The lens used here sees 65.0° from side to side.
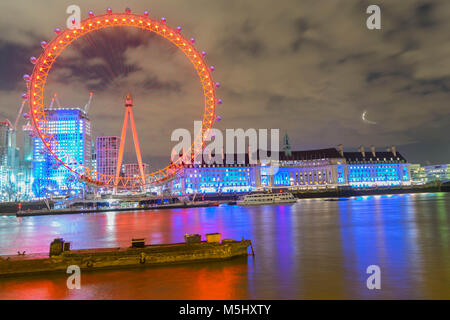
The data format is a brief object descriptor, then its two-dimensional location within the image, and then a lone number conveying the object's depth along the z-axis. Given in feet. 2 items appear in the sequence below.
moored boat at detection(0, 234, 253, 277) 68.28
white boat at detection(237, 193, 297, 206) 356.59
